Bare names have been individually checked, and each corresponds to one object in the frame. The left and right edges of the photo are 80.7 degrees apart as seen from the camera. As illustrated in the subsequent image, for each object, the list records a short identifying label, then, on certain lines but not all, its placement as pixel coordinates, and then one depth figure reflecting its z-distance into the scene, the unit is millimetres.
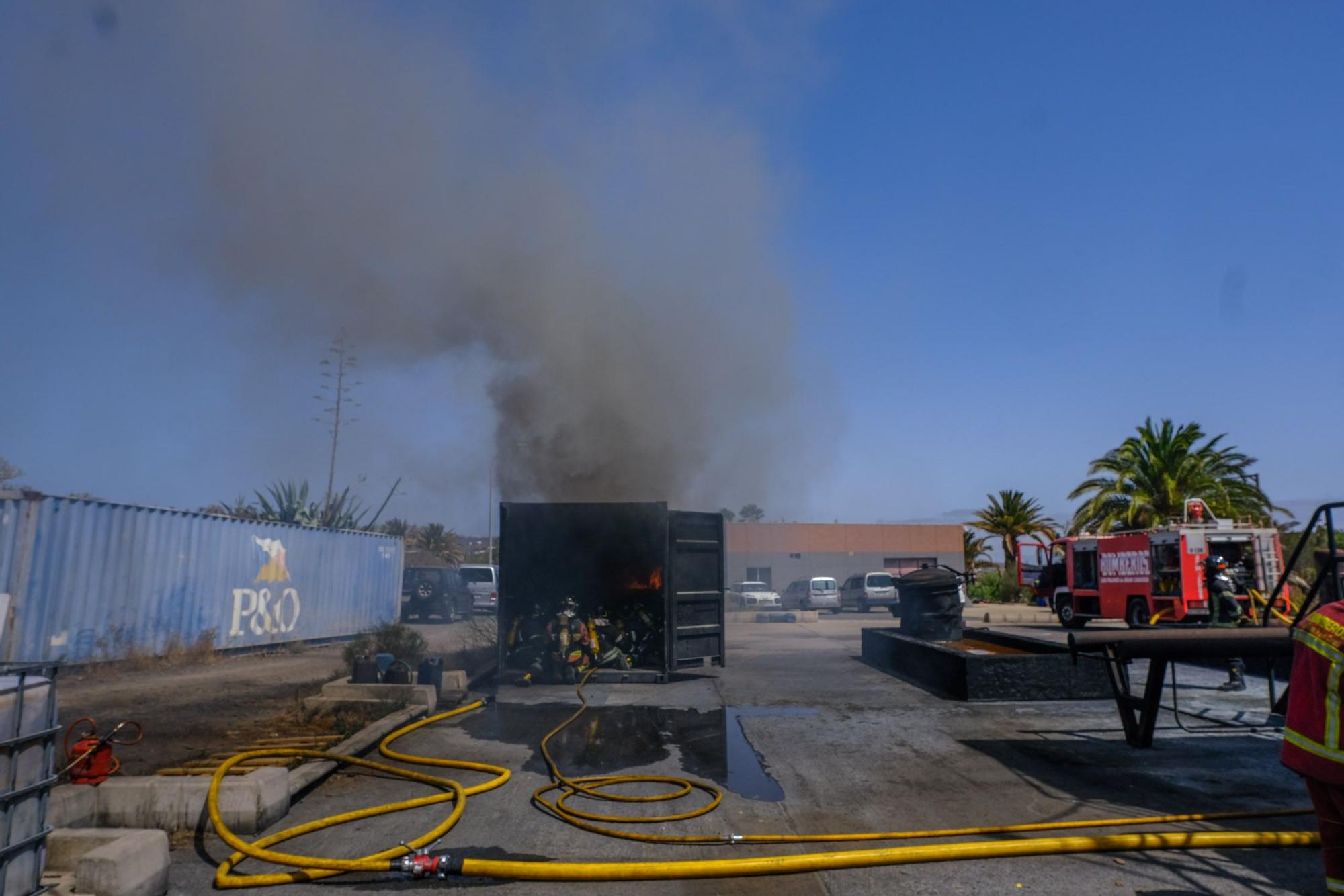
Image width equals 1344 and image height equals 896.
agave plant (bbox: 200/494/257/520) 24297
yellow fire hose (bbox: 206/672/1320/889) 3852
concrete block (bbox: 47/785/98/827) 4254
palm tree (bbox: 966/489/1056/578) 31922
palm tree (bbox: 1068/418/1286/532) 23172
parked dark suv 23359
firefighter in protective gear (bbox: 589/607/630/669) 10492
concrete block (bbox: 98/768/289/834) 4539
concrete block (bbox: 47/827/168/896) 3416
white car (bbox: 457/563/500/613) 24609
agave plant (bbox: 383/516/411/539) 40344
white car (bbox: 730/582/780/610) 30328
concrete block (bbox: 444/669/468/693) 9375
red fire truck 16453
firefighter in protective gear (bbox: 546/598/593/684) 10211
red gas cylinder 4242
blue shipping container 10219
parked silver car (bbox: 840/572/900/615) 29641
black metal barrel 11242
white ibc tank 3059
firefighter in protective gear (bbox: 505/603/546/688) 10547
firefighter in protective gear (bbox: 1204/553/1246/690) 10633
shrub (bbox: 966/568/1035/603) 28391
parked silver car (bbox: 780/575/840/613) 30344
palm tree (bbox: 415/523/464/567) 41250
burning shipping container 10727
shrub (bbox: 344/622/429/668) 10180
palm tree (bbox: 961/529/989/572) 37906
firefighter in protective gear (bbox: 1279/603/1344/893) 2910
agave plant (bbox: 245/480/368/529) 24234
